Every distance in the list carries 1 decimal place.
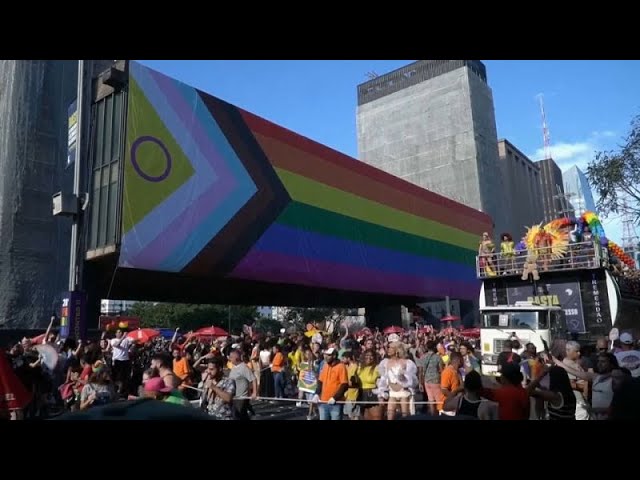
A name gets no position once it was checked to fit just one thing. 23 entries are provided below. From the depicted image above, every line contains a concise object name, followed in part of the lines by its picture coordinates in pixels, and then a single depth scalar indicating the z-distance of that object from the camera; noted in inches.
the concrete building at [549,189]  4028.1
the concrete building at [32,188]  898.7
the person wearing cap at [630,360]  334.6
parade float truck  614.8
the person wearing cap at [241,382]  317.4
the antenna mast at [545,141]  4101.4
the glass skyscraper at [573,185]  3307.1
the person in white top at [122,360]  520.5
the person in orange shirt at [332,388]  329.1
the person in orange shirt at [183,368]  418.0
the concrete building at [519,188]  3164.4
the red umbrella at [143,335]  699.4
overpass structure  797.2
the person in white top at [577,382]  310.2
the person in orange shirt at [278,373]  511.5
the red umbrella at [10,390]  267.7
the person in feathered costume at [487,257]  848.9
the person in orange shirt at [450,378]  338.3
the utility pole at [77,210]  483.2
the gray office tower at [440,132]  2391.7
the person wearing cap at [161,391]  270.5
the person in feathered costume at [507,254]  841.5
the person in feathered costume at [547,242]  797.2
